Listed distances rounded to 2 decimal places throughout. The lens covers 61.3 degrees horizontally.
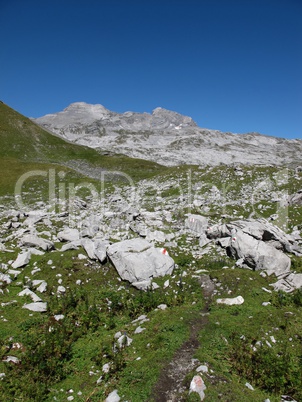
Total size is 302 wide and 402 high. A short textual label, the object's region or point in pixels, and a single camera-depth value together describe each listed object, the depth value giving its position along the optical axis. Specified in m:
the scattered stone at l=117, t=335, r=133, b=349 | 9.48
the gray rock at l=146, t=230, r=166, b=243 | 18.41
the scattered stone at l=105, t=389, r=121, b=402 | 7.29
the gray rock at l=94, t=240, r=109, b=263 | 15.43
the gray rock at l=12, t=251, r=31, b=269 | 15.13
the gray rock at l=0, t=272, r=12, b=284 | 13.70
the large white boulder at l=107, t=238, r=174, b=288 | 14.18
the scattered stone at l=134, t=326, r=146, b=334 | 10.26
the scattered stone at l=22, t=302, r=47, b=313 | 11.71
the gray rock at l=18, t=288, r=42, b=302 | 12.45
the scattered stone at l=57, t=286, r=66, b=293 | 13.27
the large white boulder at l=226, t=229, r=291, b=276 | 14.75
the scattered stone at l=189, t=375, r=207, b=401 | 7.13
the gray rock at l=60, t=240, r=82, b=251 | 16.41
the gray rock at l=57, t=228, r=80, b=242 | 18.95
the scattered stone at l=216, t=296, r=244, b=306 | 12.12
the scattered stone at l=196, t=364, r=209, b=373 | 7.98
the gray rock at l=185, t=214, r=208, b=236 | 20.21
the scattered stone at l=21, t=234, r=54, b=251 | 16.94
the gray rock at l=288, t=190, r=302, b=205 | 24.20
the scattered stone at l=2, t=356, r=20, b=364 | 8.78
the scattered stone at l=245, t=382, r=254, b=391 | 7.75
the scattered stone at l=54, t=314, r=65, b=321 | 11.12
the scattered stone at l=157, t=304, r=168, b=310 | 12.09
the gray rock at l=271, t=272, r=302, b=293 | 13.06
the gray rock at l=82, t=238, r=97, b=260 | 15.69
